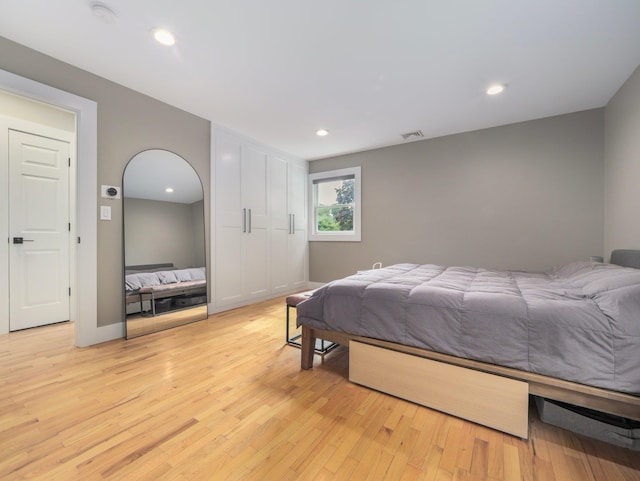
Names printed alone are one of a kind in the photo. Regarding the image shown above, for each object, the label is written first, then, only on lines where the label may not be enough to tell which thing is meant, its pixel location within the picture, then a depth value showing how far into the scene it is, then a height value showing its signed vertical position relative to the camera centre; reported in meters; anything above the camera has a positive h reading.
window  4.66 +0.62
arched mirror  2.77 -0.06
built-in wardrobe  3.60 +0.26
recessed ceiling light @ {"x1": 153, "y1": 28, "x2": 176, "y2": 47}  1.93 +1.47
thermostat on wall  2.57 +0.45
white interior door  2.88 +0.08
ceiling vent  3.73 +1.47
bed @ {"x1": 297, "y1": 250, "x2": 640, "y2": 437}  1.20 -0.52
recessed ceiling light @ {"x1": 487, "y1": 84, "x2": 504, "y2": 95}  2.59 +1.46
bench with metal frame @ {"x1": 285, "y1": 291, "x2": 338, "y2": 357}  2.28 -0.94
